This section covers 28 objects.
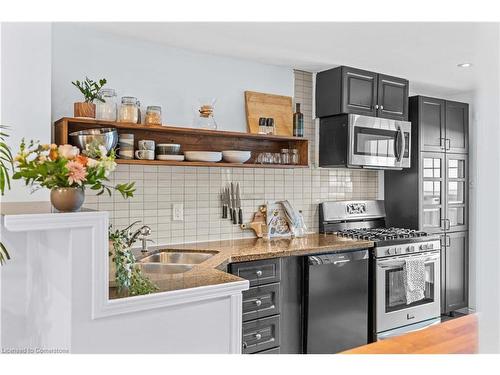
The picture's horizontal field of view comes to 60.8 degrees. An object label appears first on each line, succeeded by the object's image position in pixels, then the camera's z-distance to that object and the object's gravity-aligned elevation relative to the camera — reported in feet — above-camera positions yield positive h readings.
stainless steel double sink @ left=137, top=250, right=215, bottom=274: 9.55 -1.54
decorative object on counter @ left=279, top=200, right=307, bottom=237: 11.94 -0.87
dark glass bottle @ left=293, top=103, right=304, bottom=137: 11.75 +1.83
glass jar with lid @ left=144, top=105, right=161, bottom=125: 9.43 +1.63
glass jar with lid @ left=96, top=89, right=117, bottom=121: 8.82 +1.73
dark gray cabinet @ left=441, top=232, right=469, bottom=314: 14.07 -2.72
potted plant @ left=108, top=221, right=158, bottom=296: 5.78 -1.12
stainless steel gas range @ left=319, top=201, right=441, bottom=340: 11.23 -1.90
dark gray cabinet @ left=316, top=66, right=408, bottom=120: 11.77 +2.81
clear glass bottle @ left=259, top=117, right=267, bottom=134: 11.27 +1.69
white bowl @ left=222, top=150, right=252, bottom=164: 10.46 +0.84
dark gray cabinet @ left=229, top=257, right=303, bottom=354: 8.97 -2.53
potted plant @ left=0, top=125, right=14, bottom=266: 5.64 +0.10
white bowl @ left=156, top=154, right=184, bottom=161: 9.58 +0.73
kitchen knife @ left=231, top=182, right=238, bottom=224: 11.28 -0.35
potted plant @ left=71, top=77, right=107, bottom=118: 8.57 +1.91
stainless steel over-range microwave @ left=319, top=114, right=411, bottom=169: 11.78 +1.40
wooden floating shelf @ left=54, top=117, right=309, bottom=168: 8.70 +1.28
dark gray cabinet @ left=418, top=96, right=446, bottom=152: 13.61 +2.20
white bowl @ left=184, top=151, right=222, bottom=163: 9.95 +0.79
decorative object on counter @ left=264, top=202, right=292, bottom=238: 11.68 -0.86
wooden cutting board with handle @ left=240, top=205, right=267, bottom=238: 11.53 -0.92
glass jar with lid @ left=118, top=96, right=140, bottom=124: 9.11 +1.69
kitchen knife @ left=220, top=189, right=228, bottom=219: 11.19 -0.35
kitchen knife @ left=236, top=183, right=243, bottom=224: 11.32 -0.38
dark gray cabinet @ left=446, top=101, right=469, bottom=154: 14.32 +2.20
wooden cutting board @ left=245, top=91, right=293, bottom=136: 11.37 +2.20
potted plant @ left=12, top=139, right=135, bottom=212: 5.01 +0.20
